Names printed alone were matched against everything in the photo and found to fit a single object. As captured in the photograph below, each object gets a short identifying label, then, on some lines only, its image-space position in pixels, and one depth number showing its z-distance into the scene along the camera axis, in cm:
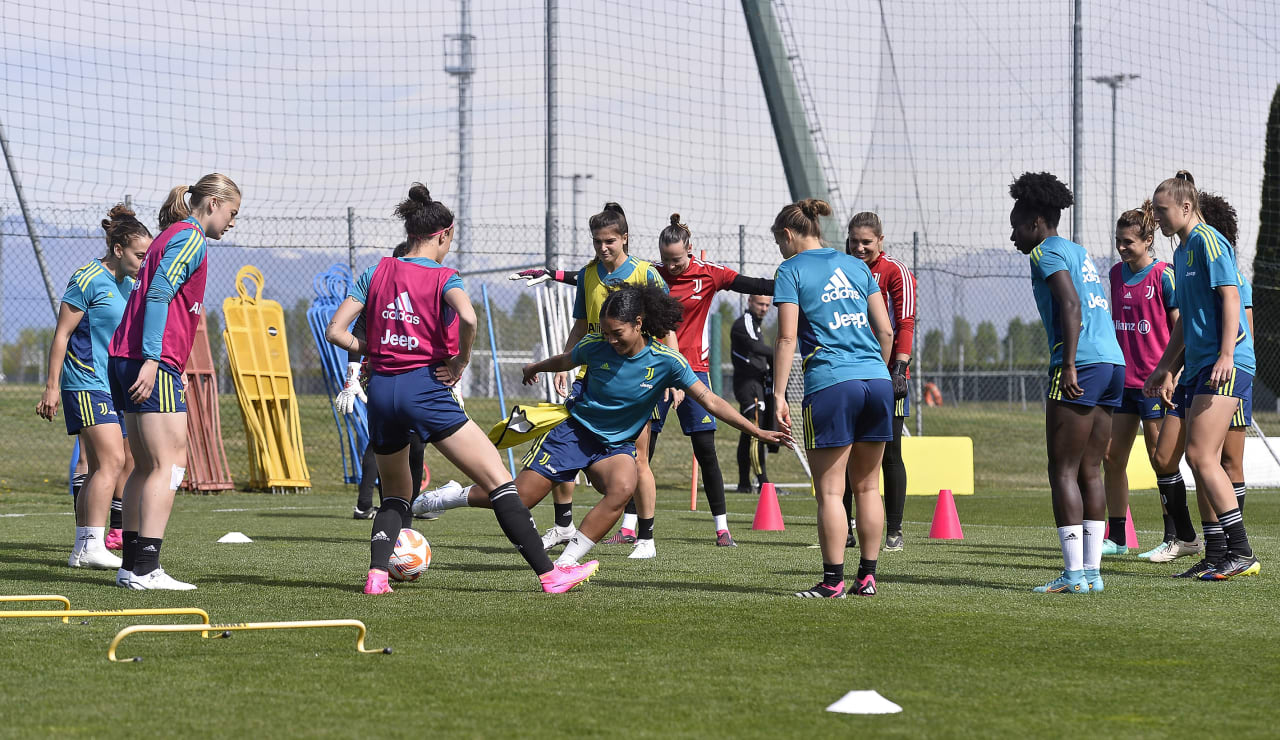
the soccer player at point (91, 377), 1541
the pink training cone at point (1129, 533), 1734
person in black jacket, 2994
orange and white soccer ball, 1330
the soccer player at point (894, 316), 1591
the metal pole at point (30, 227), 2879
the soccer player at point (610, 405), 1303
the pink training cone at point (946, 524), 1891
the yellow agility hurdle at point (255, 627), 824
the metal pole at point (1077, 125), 3247
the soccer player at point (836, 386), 1216
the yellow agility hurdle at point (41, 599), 1045
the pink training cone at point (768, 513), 2034
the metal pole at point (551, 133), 2989
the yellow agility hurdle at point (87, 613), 918
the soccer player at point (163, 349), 1274
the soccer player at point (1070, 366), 1264
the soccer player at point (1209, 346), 1321
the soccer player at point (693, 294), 1683
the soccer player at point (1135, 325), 1631
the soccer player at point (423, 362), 1220
